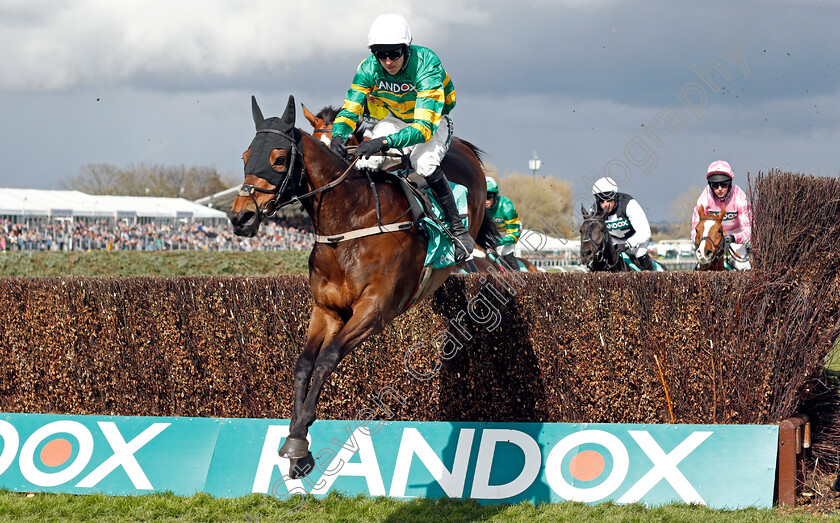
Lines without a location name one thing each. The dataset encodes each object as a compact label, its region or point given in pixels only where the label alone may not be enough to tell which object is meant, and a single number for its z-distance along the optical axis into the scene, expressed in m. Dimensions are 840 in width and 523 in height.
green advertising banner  9.21
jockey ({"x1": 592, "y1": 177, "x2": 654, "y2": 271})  16.48
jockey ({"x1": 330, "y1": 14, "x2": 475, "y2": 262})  9.36
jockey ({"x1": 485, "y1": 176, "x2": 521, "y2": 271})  18.72
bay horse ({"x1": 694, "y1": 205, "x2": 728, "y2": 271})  15.81
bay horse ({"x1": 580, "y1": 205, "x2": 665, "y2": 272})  15.75
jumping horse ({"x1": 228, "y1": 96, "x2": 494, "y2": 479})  8.00
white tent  59.44
